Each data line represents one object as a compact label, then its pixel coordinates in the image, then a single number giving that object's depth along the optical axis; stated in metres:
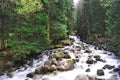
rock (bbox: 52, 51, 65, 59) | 9.26
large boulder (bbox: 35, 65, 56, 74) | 7.81
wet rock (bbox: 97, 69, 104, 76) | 7.22
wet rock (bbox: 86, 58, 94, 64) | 8.87
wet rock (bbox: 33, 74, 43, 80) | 7.31
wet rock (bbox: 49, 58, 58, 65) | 8.32
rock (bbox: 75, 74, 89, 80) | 6.62
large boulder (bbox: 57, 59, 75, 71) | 7.95
